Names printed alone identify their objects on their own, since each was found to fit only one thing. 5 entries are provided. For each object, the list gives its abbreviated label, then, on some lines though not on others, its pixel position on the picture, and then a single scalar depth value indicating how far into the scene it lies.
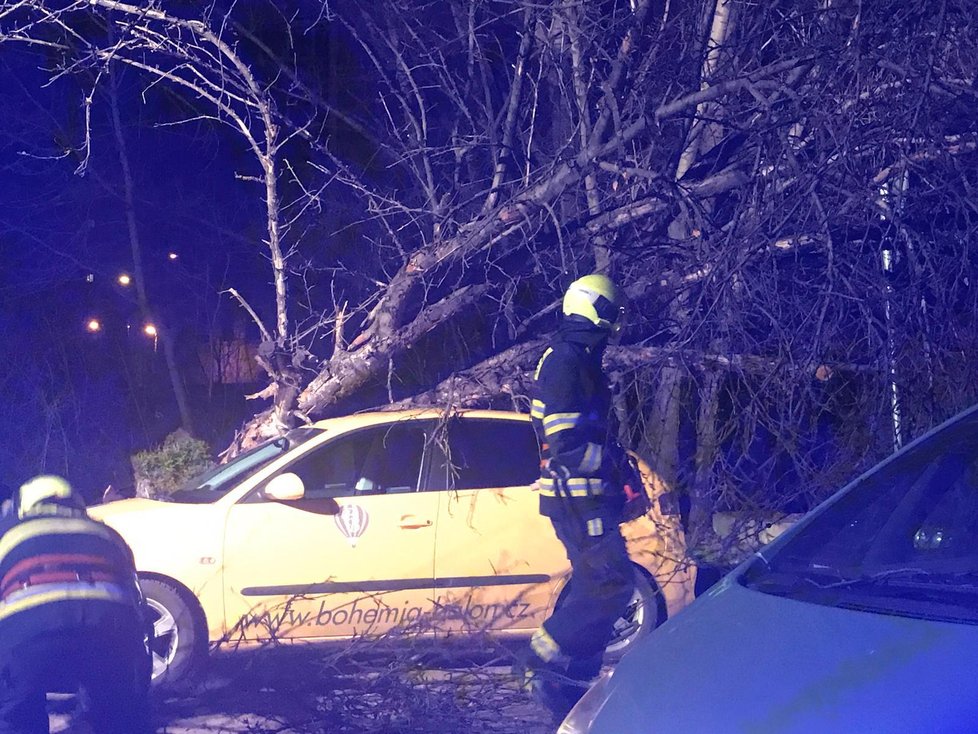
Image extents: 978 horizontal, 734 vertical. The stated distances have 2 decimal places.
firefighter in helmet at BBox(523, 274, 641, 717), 4.59
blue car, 2.40
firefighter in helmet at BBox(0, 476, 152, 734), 3.88
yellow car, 5.59
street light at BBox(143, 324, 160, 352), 10.45
